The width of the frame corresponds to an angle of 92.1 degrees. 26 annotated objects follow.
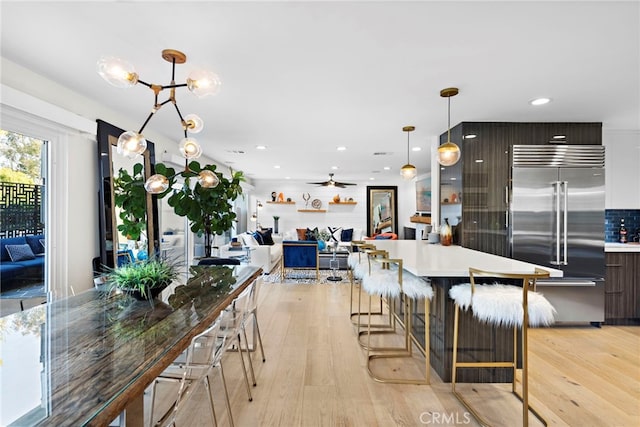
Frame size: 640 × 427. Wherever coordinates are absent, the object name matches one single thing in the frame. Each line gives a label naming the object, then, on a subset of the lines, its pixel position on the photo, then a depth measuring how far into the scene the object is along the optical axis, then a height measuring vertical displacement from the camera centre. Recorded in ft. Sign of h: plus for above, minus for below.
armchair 19.61 -2.76
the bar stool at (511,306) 5.92 -1.91
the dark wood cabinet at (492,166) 11.68 +1.70
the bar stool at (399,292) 7.74 -2.09
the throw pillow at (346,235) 31.12 -2.36
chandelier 5.36 +2.41
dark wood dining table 2.80 -1.71
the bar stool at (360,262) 9.95 -1.77
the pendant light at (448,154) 9.14 +1.70
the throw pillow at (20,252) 7.59 -0.98
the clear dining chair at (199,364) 4.29 -2.58
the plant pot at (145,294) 5.94 -1.55
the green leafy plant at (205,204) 10.80 +0.32
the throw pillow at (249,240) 22.22 -2.01
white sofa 21.11 -2.90
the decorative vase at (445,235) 12.03 -0.95
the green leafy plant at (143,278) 5.90 -1.27
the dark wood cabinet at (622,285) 12.07 -2.93
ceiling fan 27.94 +2.70
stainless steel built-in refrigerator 11.68 -0.36
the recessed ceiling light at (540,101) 9.21 +3.32
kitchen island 7.63 -3.09
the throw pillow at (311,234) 25.58 -1.97
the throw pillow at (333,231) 31.45 -2.00
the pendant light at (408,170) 12.50 +1.69
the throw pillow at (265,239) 23.99 -2.11
